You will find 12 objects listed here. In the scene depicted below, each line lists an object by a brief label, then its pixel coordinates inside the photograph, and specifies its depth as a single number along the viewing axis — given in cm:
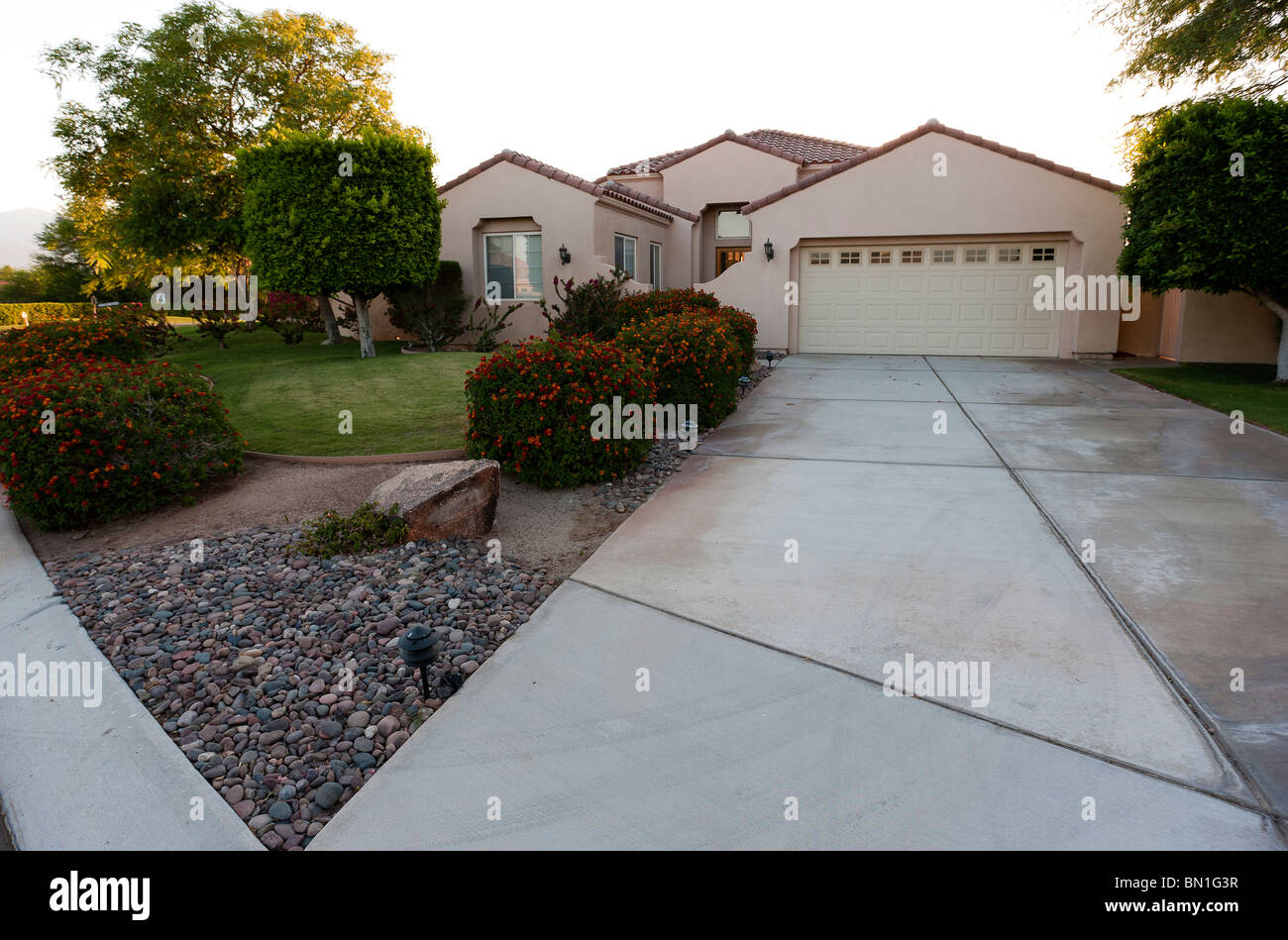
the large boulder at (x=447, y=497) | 529
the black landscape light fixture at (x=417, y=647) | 332
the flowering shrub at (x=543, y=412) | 647
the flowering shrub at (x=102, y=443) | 582
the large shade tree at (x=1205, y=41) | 1295
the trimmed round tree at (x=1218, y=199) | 1102
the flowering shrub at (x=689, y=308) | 1205
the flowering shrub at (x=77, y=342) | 885
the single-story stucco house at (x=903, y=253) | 1481
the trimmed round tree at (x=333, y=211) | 1272
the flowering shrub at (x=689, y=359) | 864
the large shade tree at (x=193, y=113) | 1689
